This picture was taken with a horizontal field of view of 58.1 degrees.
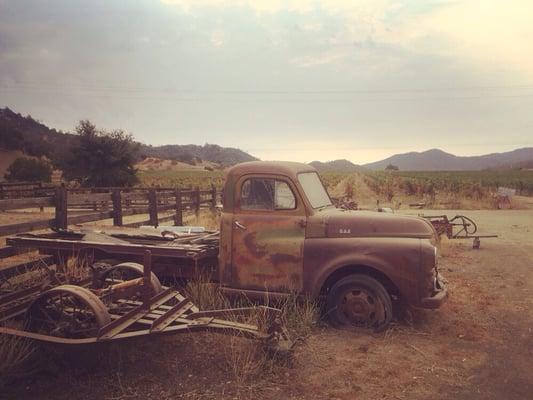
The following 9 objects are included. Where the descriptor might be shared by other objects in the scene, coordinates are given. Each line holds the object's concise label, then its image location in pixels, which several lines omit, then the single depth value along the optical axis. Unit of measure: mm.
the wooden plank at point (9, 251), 7051
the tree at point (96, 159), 35625
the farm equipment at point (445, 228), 11375
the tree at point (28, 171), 42156
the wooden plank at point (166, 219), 13434
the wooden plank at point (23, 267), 6750
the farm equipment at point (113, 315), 4383
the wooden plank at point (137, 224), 11660
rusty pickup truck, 5488
